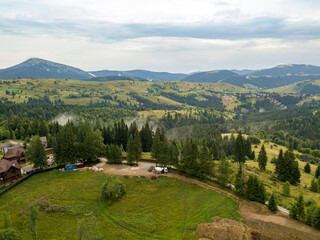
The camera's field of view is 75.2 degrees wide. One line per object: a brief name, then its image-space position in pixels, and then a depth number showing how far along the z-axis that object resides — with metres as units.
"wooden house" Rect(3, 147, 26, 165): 89.50
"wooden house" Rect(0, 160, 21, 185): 67.19
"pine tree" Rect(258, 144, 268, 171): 98.56
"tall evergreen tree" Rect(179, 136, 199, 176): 73.69
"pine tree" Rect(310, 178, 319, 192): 83.14
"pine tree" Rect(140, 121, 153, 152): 120.06
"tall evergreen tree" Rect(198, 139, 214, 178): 72.56
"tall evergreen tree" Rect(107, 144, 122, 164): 83.38
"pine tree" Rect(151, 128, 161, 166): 80.62
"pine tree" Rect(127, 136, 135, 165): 82.94
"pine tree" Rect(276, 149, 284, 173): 89.88
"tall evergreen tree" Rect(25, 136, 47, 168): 74.69
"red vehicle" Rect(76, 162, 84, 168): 79.12
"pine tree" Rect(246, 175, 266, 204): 59.97
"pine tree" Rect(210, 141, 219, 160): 112.31
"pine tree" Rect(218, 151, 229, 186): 67.62
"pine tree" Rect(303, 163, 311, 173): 118.62
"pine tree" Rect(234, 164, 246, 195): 63.31
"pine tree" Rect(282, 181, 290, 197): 71.69
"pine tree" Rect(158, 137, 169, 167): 78.75
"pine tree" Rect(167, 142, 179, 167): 78.62
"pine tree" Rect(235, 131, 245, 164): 97.62
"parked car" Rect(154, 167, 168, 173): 75.88
